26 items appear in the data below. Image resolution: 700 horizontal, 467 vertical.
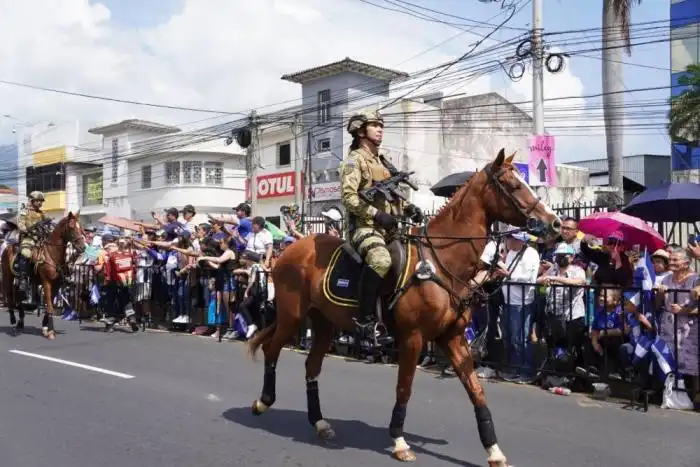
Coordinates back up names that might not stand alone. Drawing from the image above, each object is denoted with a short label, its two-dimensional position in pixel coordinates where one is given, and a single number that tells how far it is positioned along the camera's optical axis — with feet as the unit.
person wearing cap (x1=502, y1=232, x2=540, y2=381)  30.25
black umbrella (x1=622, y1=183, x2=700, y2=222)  30.68
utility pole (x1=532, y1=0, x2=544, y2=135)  53.98
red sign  139.34
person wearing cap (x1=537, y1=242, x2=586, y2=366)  28.60
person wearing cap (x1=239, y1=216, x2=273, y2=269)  41.41
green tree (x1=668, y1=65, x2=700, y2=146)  76.33
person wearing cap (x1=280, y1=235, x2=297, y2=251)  43.78
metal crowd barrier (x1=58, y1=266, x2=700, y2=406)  25.90
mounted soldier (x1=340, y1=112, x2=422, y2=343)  18.38
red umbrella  30.71
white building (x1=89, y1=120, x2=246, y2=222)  159.63
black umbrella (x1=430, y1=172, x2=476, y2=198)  43.80
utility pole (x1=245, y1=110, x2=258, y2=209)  102.98
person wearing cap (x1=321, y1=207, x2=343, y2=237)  42.50
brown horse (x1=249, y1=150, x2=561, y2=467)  17.57
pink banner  45.80
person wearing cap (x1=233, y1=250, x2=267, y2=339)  39.65
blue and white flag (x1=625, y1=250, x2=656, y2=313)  26.65
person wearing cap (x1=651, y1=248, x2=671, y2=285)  27.84
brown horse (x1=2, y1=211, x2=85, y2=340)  42.98
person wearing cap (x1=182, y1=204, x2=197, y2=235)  46.02
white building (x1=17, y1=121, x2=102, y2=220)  181.59
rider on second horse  43.83
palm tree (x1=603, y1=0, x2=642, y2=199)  70.85
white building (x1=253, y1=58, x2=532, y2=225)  125.08
